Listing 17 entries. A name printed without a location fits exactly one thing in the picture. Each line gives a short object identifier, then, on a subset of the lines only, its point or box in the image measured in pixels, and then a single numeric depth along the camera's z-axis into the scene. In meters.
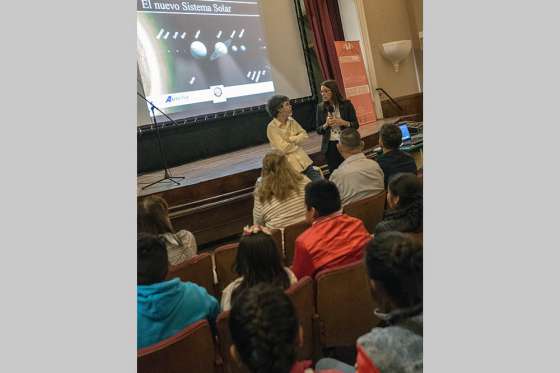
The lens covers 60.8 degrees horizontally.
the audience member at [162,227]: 2.15
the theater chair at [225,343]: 1.42
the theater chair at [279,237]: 2.29
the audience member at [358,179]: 2.71
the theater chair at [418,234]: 1.85
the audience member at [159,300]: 1.43
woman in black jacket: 3.68
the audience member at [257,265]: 1.57
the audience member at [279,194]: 2.54
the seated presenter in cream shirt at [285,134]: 3.58
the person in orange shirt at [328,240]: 1.83
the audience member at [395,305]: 0.96
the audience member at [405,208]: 1.91
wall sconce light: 7.36
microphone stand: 4.02
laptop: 4.58
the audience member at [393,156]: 2.89
